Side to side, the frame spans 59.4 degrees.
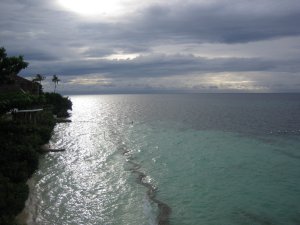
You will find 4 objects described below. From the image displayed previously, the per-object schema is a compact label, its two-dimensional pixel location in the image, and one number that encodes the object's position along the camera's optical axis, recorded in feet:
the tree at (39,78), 269.63
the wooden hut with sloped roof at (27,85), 152.62
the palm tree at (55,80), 316.65
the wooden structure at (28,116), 133.92
